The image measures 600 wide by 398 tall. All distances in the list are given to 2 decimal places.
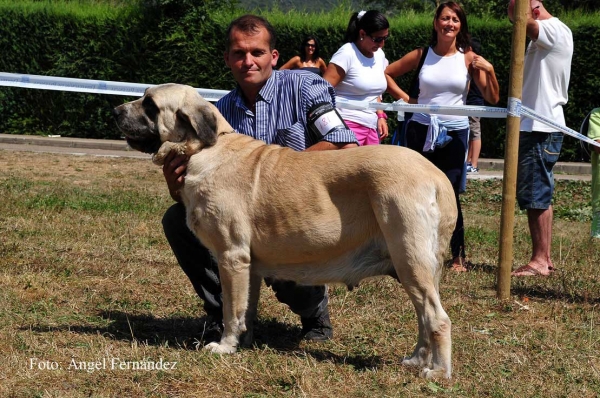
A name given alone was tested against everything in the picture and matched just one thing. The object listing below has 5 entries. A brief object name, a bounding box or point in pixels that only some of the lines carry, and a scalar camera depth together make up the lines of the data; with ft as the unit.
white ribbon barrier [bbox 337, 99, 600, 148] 21.07
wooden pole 19.53
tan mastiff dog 13.71
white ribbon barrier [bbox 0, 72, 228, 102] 27.25
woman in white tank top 23.86
